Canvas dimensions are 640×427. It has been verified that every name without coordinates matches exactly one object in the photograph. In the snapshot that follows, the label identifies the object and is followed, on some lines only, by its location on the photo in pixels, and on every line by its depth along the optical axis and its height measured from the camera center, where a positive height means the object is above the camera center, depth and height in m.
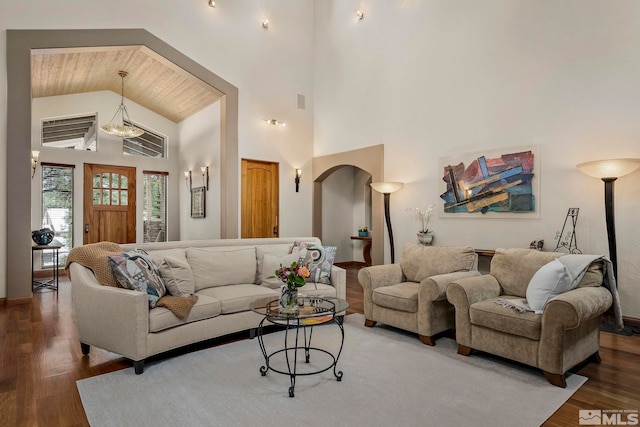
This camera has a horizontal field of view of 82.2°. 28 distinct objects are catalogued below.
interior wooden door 6.83 +0.43
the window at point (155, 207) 8.58 +0.38
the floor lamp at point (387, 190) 5.88 +0.47
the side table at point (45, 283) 5.48 -0.96
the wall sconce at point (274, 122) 7.08 +1.93
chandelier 6.50 +1.68
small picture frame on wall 7.43 +0.42
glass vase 2.63 -0.57
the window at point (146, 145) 8.24 +1.82
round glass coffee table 2.45 -0.65
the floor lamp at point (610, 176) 3.56 +0.40
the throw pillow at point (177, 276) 3.16 -0.47
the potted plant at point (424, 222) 5.54 -0.06
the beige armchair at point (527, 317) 2.48 -0.73
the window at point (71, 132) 7.15 +1.85
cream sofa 2.70 -0.67
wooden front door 7.66 +0.43
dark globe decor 5.62 -0.19
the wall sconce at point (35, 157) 6.05 +1.12
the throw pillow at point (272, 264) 3.88 -0.47
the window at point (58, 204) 7.13 +0.40
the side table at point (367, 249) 8.23 -0.66
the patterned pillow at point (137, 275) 2.85 -0.41
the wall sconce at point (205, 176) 7.26 +0.91
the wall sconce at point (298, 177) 7.52 +0.89
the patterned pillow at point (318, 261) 3.99 -0.45
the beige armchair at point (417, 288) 3.29 -0.69
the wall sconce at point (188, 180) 8.13 +0.94
